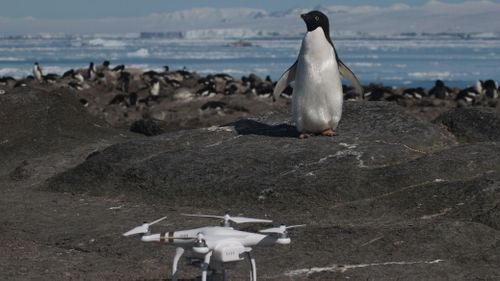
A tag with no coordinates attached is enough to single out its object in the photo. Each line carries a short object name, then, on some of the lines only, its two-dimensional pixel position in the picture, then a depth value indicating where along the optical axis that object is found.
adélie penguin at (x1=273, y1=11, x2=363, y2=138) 12.89
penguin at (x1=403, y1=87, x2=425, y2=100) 33.12
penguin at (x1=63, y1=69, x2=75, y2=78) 41.59
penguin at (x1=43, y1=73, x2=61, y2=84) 38.53
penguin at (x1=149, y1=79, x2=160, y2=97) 35.23
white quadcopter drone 6.28
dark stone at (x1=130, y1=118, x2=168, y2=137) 20.55
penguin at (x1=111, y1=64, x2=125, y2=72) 44.22
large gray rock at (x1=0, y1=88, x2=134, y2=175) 16.61
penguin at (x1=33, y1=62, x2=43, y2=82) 41.60
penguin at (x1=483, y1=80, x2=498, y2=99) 35.19
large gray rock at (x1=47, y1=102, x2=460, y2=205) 11.53
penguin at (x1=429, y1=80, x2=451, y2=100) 33.84
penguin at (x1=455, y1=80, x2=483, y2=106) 32.40
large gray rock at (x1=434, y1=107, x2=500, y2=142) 14.16
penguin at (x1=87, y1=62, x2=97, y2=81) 40.59
